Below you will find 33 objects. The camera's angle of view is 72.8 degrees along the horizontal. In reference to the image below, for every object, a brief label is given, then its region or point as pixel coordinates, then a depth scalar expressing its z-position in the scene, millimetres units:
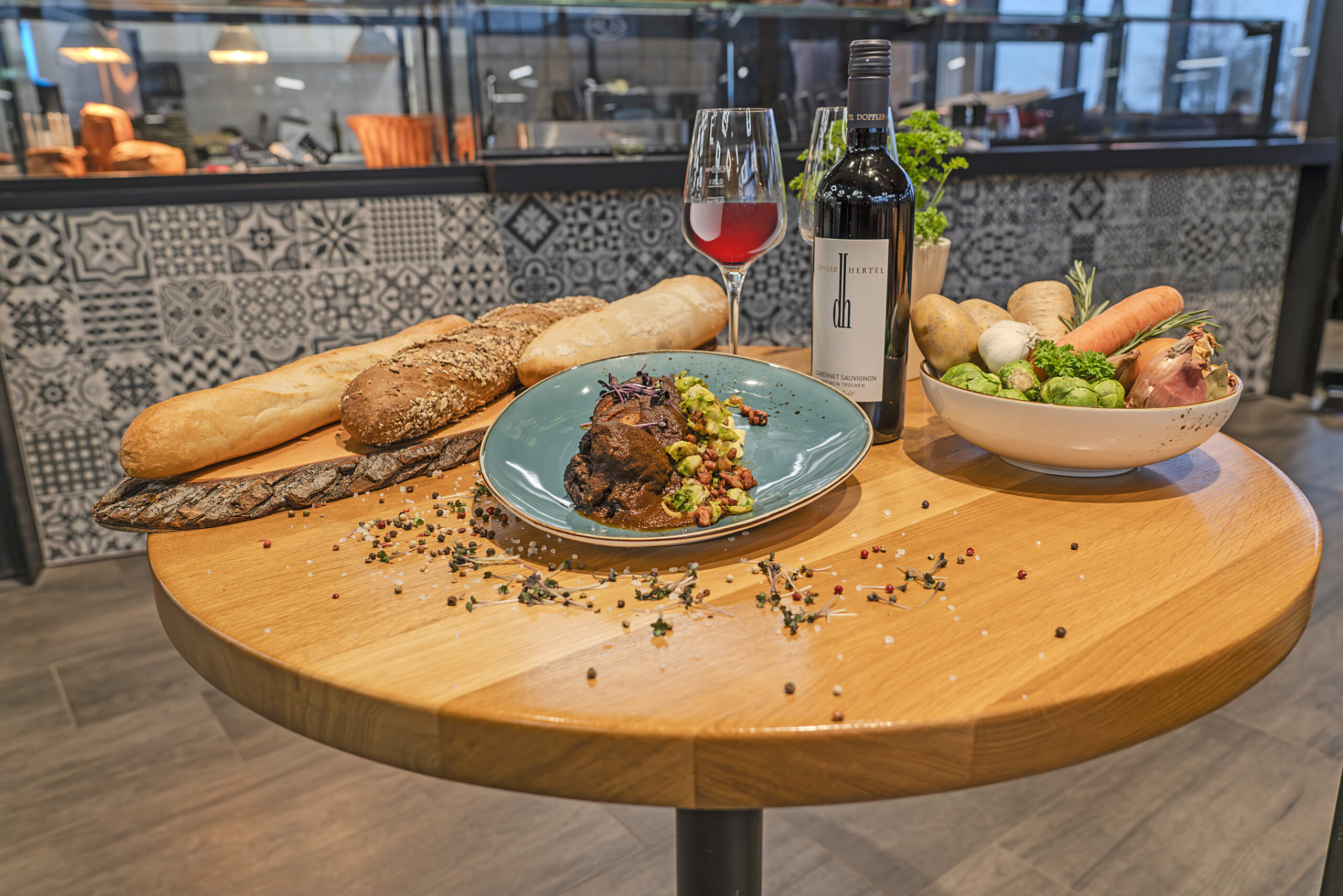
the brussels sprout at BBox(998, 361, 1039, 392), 992
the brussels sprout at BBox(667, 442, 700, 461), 904
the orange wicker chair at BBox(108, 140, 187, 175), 2812
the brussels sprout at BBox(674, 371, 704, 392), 1024
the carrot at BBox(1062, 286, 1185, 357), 1085
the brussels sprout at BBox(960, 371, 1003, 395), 996
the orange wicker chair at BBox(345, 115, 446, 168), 3061
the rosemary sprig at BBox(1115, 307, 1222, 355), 1046
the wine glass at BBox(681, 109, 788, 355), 1115
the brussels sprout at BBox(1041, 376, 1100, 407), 931
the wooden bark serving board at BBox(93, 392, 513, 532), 960
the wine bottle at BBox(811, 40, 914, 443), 963
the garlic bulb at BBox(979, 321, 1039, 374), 1059
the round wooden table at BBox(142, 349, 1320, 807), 600
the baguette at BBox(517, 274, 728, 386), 1372
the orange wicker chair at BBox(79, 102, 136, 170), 2854
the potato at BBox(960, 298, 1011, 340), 1144
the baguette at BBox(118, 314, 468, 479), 996
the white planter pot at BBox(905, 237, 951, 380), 1421
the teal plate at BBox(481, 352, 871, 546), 853
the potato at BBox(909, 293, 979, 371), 1100
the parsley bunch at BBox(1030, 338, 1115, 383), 973
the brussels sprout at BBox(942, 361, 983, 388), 1016
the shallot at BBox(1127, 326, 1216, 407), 920
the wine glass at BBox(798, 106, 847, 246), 1326
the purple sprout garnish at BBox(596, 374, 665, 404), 930
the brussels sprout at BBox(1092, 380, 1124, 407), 935
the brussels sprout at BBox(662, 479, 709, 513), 861
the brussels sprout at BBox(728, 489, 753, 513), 860
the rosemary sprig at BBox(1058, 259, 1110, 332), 1204
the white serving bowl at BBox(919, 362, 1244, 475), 906
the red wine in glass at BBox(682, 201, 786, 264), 1154
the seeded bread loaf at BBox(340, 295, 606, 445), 1113
